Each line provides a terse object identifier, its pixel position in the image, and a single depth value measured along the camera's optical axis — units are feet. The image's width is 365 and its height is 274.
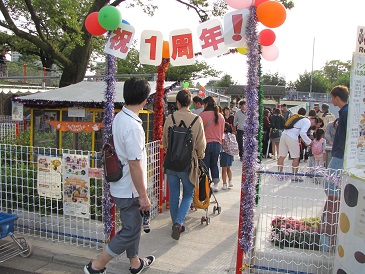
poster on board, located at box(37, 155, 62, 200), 14.26
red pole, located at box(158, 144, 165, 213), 17.72
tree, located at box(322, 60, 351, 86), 274.16
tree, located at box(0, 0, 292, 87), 30.73
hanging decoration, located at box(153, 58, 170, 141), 17.72
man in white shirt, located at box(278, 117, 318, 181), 25.67
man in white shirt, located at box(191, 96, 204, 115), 21.25
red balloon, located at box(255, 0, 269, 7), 11.05
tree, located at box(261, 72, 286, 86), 206.69
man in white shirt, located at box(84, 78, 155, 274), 10.43
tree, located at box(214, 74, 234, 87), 186.80
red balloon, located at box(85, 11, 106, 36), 13.48
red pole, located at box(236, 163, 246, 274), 11.59
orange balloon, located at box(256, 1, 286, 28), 10.75
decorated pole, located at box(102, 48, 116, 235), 13.29
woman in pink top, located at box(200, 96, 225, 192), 19.88
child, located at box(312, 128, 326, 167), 27.12
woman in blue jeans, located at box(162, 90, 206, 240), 14.71
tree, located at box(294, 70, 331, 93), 208.33
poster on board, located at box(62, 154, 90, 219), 13.73
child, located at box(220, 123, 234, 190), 22.59
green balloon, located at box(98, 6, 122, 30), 12.71
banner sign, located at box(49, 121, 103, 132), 23.38
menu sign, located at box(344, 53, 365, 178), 10.76
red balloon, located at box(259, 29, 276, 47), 13.29
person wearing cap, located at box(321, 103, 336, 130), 38.55
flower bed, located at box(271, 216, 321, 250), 12.07
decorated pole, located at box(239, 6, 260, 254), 11.27
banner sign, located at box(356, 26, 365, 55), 10.74
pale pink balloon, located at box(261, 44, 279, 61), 13.85
